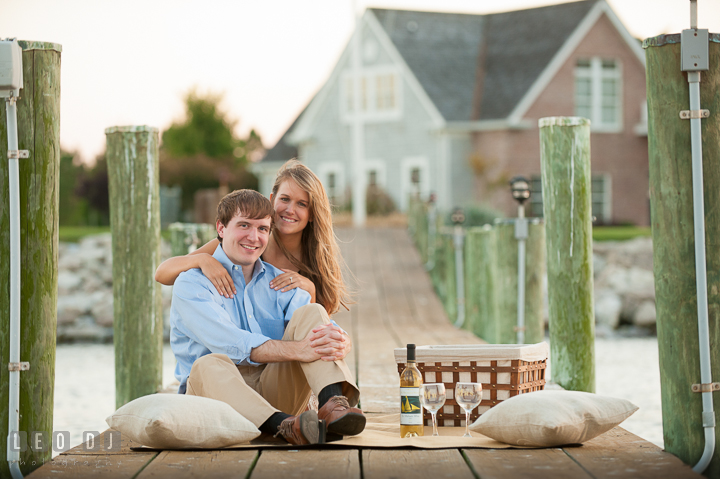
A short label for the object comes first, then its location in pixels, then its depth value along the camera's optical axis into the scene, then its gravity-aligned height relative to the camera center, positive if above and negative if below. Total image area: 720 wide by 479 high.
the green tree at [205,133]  50.78 +6.75
